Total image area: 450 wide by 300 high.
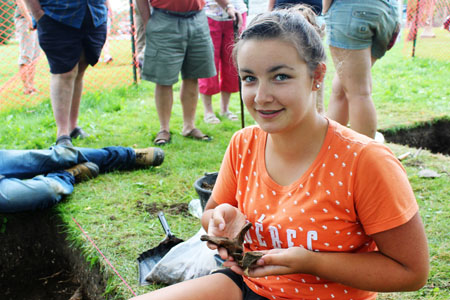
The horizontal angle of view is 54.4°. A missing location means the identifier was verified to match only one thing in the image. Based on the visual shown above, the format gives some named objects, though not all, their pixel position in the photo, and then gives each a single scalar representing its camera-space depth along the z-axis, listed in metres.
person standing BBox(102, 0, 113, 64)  9.35
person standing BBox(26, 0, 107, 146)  3.79
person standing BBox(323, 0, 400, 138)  2.69
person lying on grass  2.85
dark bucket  2.54
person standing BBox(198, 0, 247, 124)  5.03
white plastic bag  2.15
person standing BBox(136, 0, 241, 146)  4.22
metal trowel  2.27
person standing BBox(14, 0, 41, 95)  6.41
